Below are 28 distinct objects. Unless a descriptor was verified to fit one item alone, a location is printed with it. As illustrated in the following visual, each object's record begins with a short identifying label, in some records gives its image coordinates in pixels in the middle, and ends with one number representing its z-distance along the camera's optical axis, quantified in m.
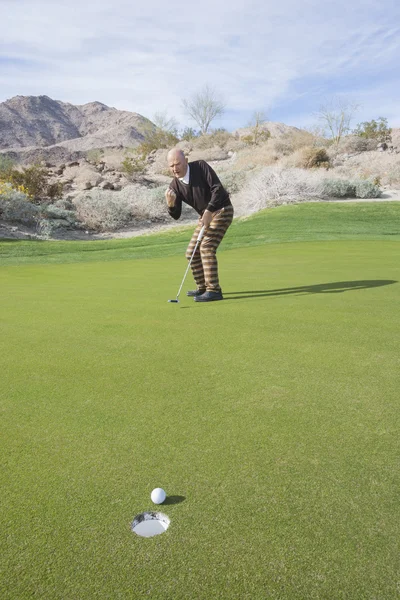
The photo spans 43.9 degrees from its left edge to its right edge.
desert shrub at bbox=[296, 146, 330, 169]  32.16
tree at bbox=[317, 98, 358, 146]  50.41
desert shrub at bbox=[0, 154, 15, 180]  25.50
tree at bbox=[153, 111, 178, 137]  59.50
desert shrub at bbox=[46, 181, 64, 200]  25.77
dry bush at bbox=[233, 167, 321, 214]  22.73
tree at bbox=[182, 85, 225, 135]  62.00
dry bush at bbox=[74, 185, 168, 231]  22.78
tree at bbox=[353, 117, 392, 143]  48.78
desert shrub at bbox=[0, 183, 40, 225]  20.72
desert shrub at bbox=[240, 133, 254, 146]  49.84
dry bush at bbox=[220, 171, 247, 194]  28.03
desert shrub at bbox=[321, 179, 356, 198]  23.34
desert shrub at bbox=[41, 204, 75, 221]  22.02
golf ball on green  1.82
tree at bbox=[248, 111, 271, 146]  49.60
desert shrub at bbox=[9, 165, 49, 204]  25.09
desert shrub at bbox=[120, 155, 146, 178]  35.88
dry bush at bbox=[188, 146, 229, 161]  48.00
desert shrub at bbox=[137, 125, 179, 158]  51.88
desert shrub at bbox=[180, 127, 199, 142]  57.78
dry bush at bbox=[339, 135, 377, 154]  47.28
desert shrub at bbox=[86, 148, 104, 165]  50.62
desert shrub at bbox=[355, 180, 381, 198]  23.45
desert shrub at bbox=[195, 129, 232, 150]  52.66
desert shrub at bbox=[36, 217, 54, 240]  20.38
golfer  5.92
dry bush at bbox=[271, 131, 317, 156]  40.03
